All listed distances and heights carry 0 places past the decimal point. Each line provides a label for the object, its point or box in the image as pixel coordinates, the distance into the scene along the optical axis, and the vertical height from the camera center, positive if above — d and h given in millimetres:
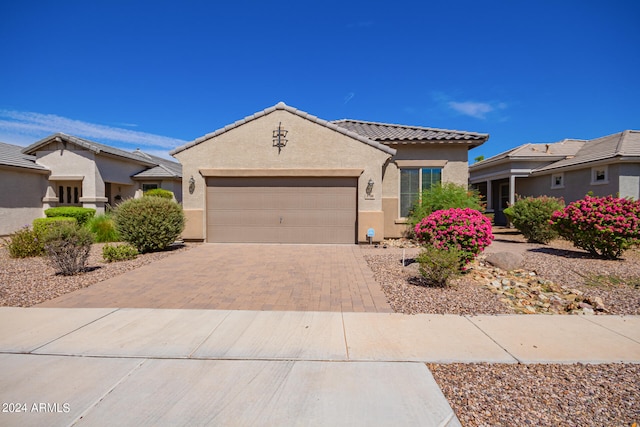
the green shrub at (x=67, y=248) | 7730 -889
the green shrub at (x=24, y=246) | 10312 -1096
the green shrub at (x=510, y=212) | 14984 -102
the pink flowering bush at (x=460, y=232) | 7738 -540
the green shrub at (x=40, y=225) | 11391 -530
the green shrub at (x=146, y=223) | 10648 -397
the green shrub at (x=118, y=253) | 9523 -1244
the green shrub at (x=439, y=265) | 6625 -1129
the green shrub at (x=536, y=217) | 13203 -308
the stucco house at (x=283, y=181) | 13008 +1175
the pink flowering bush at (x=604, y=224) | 9367 -440
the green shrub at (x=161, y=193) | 20531 +1133
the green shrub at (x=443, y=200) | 12617 +398
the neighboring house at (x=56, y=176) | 16609 +1978
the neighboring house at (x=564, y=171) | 15143 +2197
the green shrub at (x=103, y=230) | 13828 -802
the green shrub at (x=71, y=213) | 16359 -90
